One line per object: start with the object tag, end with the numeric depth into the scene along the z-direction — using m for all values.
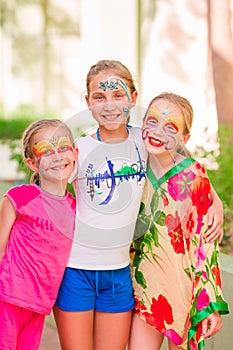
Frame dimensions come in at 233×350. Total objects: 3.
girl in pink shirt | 2.70
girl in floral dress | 2.74
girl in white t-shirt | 2.69
